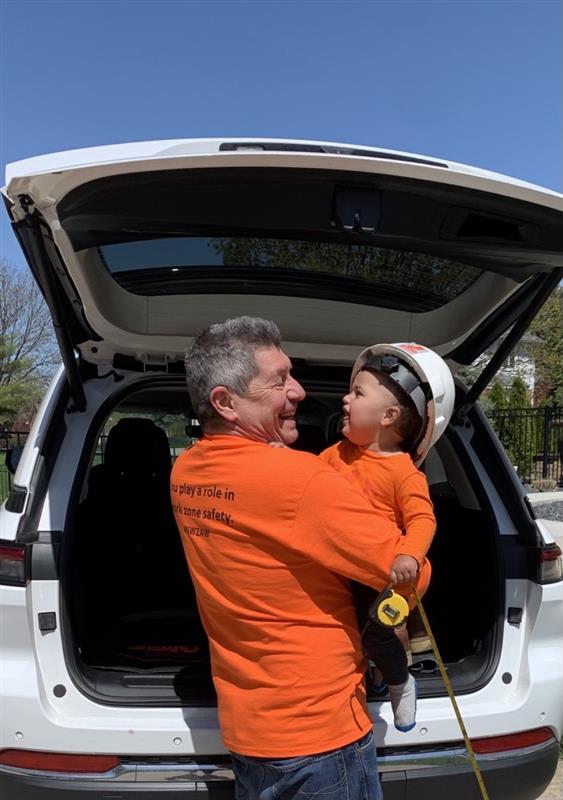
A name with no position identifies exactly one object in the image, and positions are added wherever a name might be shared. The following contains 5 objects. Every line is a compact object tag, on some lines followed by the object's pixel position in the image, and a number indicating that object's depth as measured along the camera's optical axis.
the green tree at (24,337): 28.75
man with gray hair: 1.57
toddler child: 1.87
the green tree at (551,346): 23.77
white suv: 1.72
